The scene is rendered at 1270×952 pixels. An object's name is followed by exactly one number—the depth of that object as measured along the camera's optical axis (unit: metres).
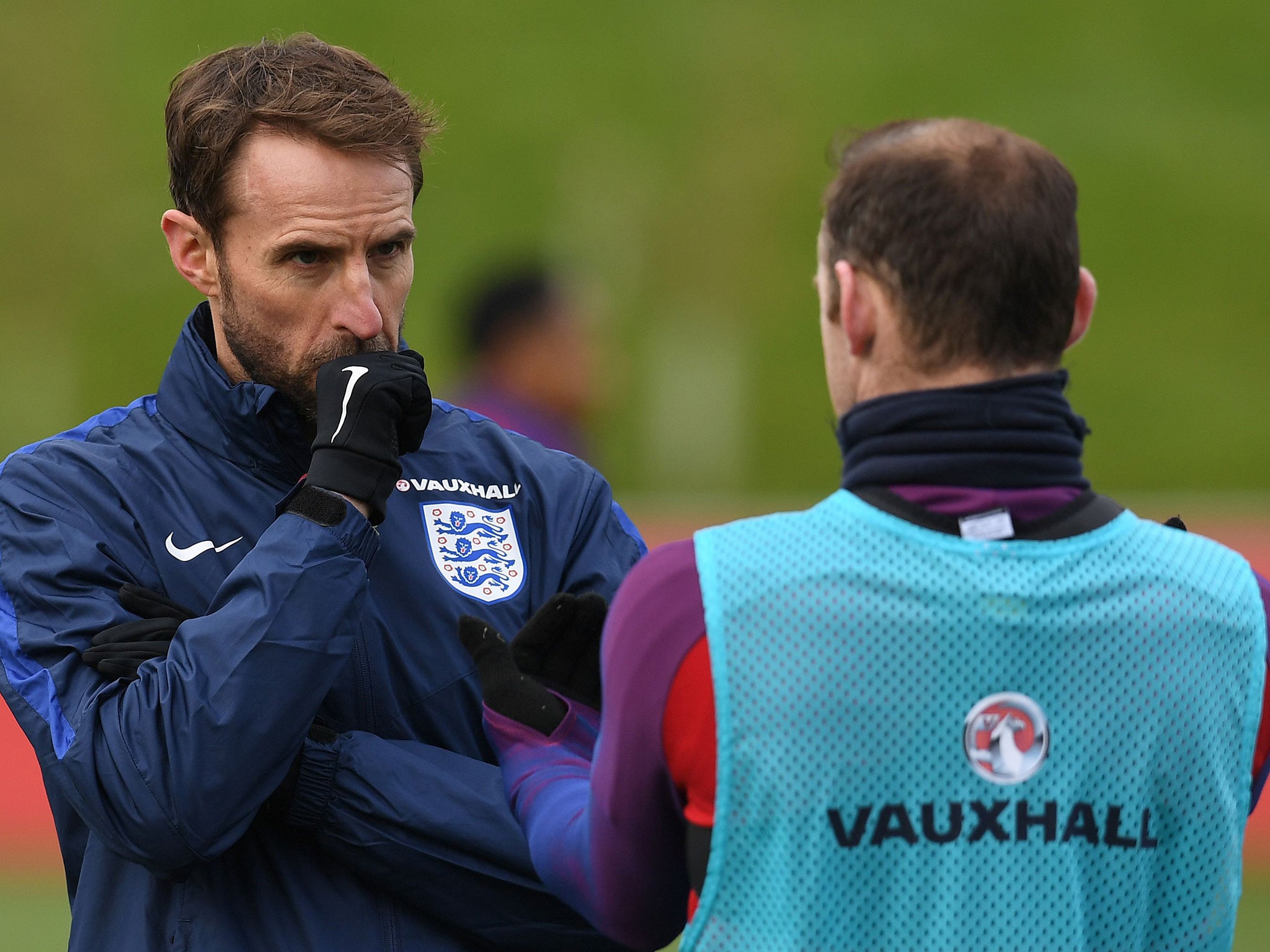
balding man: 11.35
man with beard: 11.53
